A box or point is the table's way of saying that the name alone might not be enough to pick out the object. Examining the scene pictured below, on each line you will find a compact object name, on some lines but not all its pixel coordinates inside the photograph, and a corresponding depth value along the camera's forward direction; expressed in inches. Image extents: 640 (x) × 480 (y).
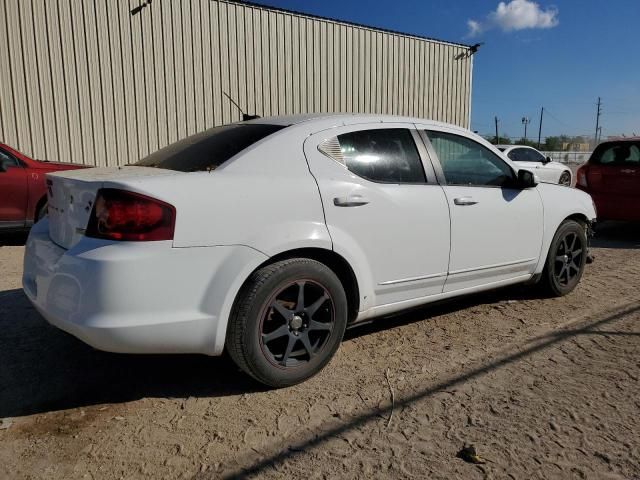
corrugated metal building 381.4
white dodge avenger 99.0
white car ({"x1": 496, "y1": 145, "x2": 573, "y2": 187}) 581.8
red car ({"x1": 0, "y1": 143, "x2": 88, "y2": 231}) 278.1
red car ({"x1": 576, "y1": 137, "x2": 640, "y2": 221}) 305.4
